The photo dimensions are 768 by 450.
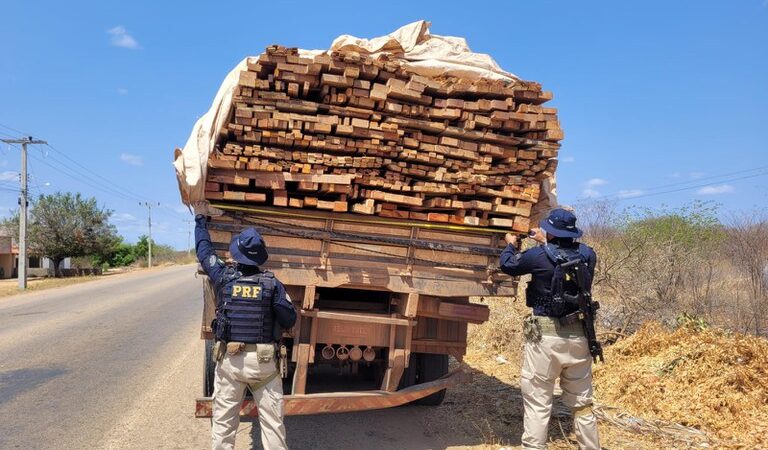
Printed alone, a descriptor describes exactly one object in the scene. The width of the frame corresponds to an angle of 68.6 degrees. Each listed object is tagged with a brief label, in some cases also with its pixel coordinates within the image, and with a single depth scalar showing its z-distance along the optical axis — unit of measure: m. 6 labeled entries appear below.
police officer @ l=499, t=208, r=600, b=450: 4.11
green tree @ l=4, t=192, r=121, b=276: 38.41
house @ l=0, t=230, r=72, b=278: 41.88
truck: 4.30
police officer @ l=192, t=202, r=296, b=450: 3.71
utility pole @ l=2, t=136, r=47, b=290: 25.88
